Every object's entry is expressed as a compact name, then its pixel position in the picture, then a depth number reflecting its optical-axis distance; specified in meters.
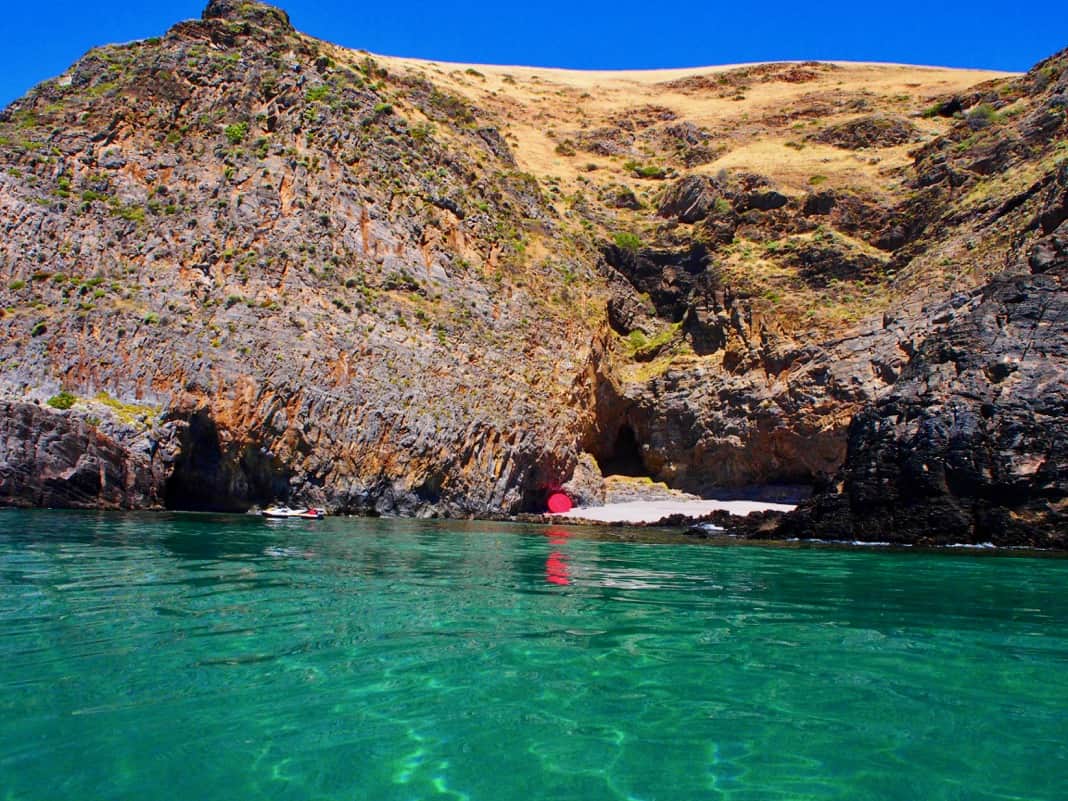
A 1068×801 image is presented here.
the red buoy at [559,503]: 43.41
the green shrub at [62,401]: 31.61
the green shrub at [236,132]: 44.75
